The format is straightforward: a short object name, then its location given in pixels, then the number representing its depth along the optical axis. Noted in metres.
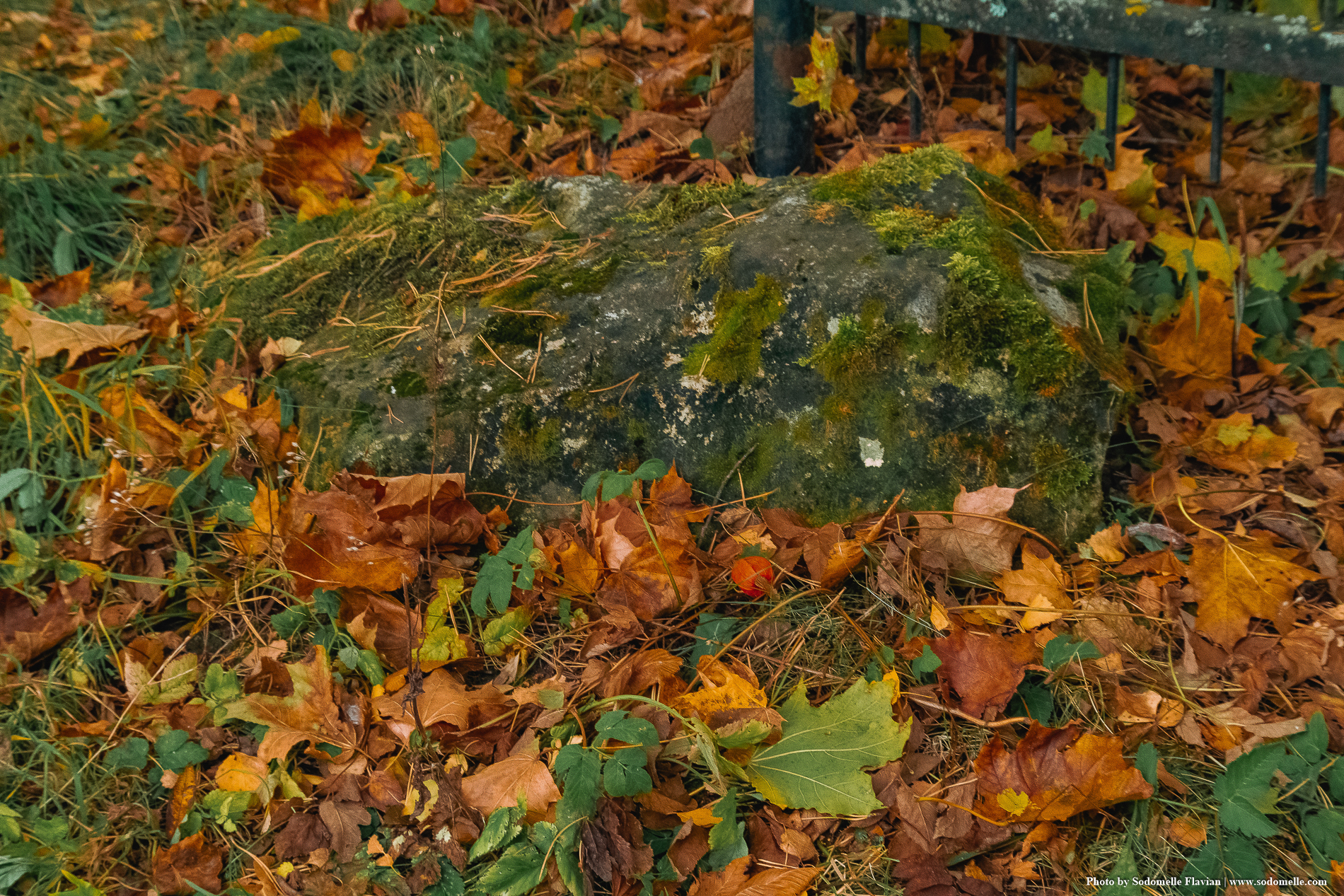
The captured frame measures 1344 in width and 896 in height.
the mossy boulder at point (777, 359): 1.92
